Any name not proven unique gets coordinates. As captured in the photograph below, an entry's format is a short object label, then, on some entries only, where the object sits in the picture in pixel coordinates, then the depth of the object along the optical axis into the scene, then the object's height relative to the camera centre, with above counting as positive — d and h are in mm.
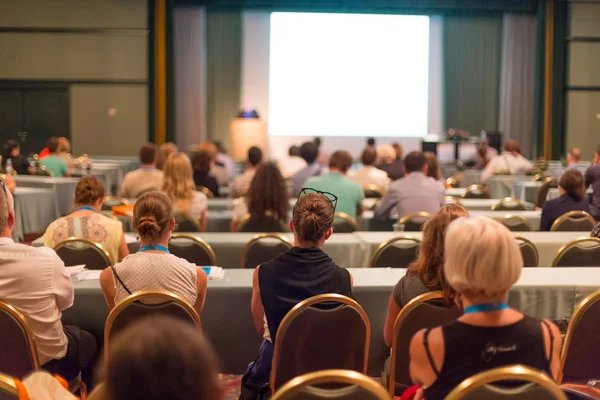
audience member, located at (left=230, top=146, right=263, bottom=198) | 8195 -358
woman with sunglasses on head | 3162 -558
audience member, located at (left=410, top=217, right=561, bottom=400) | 2141 -512
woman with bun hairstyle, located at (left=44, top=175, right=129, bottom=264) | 4641 -527
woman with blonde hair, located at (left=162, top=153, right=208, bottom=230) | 6281 -340
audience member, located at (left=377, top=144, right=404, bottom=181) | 10983 -312
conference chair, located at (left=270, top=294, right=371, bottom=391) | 2902 -734
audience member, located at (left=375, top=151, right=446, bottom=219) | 6617 -433
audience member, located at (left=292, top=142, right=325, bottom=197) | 8672 -294
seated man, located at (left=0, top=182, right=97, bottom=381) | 3180 -601
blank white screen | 18531 +1618
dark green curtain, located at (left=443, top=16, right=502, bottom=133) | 19109 +1737
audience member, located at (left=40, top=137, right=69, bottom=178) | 11875 -371
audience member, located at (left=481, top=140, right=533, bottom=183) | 12781 -356
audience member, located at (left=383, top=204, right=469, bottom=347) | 2967 -483
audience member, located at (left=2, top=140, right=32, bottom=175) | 11688 -329
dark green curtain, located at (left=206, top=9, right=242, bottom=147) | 18922 +1743
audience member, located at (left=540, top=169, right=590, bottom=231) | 6281 -465
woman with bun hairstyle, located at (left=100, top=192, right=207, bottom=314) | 3320 -538
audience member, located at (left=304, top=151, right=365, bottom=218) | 6914 -390
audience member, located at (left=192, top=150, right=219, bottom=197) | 8797 -353
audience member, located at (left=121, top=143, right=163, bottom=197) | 8195 -381
